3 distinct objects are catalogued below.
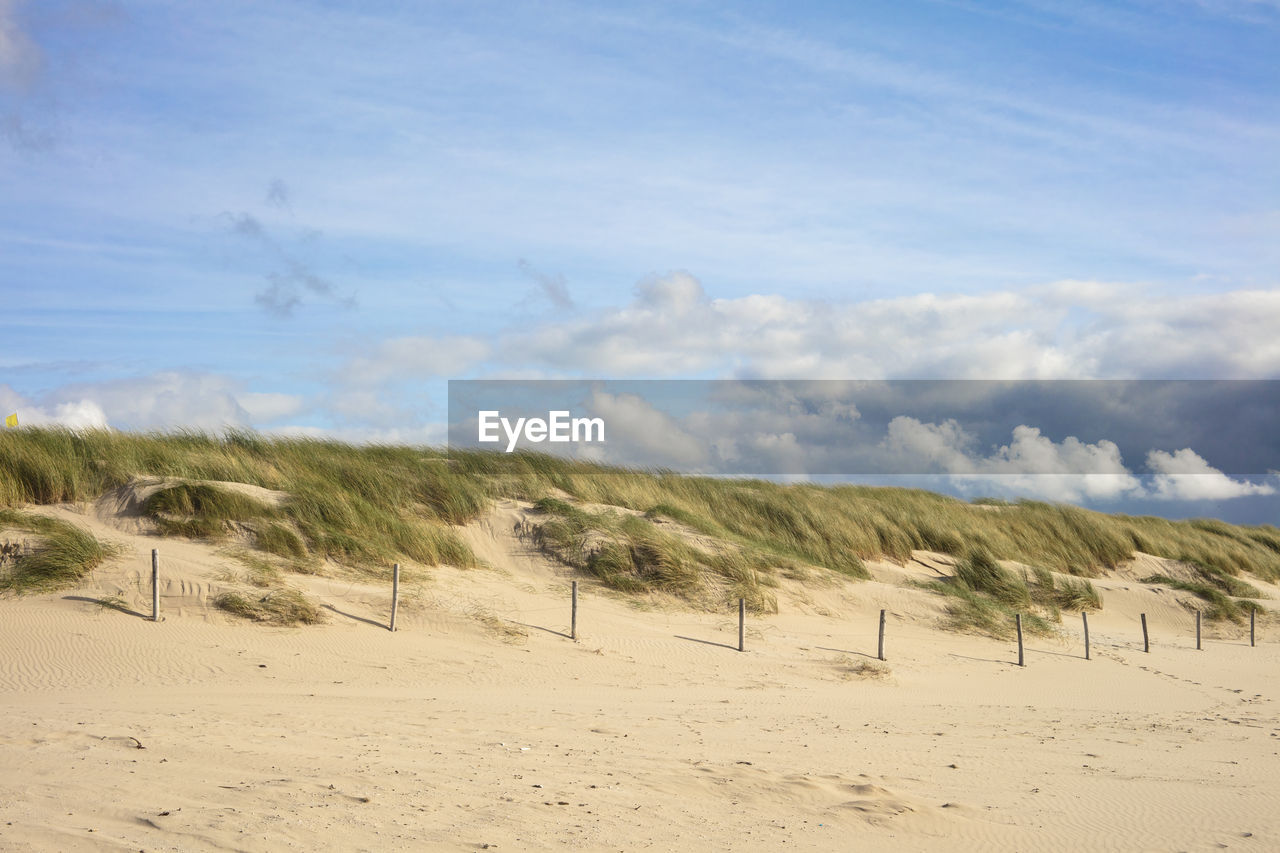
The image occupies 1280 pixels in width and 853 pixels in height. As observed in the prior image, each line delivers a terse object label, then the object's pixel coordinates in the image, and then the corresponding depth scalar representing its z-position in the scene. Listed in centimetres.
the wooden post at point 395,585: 1561
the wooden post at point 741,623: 1698
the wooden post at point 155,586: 1449
